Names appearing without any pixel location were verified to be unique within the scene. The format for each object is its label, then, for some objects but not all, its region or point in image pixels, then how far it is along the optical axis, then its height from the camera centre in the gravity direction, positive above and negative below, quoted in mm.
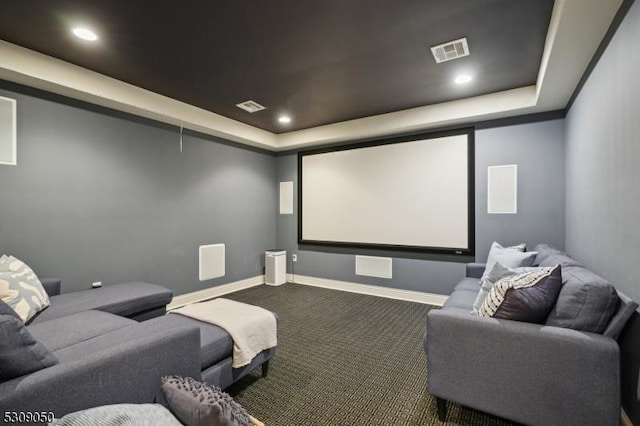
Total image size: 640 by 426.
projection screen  3984 +282
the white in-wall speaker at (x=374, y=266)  4535 -863
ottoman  1833 -942
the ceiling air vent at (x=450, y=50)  2504 +1457
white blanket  2021 -824
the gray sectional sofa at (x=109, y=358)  1127 -761
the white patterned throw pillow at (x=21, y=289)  2119 -587
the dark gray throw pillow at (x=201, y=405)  1048 -756
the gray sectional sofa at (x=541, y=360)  1419 -796
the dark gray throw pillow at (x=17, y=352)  1106 -555
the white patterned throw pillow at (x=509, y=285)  1705 -439
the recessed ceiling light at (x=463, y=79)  3121 +1468
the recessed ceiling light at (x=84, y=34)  2305 +1451
